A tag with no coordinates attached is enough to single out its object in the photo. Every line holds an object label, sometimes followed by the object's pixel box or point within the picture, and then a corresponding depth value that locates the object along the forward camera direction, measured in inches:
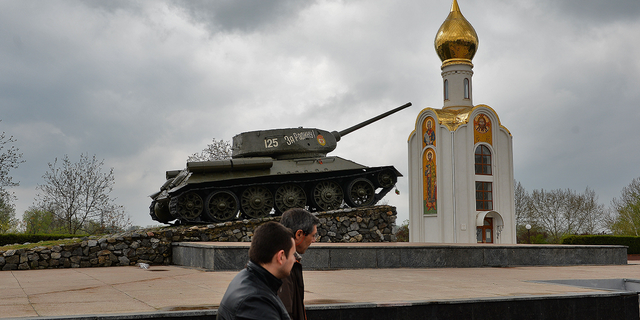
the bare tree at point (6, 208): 1067.9
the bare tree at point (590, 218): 1795.2
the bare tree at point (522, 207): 1739.7
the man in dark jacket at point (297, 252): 126.3
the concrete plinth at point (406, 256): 427.8
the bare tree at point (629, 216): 1578.5
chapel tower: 853.8
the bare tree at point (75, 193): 1098.7
